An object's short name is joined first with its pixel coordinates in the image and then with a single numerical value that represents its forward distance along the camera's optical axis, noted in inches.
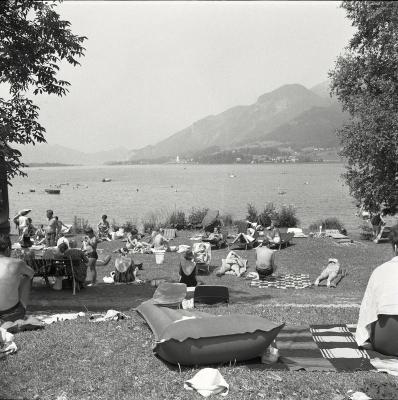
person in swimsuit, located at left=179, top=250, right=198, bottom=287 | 449.4
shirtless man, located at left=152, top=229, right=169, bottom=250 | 701.8
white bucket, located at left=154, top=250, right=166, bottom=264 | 612.1
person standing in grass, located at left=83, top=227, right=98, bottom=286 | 470.3
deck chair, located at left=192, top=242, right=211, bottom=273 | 560.4
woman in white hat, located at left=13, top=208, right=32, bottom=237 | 729.0
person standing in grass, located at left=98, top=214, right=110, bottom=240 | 852.7
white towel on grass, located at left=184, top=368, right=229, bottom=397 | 200.1
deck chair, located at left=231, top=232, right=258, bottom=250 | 731.4
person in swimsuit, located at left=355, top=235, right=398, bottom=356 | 219.9
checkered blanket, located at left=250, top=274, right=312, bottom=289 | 474.0
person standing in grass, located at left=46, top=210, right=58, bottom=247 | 669.3
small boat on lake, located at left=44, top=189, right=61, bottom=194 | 3388.8
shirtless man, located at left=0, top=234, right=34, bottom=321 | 262.7
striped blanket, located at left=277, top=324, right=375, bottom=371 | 221.3
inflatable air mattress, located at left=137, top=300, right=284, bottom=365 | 216.2
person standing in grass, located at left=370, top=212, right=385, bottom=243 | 814.5
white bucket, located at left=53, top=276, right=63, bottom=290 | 432.1
